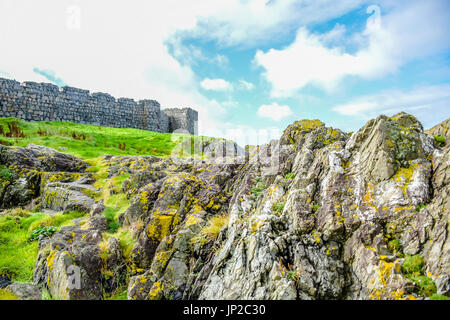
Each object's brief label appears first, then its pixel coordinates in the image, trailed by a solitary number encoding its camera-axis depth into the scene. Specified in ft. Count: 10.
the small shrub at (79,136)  88.24
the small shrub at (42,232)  35.96
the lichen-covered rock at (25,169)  44.78
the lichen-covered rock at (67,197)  41.55
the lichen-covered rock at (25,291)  26.45
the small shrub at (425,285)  16.76
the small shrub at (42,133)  83.85
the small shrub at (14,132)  75.66
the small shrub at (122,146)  87.04
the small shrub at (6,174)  45.50
